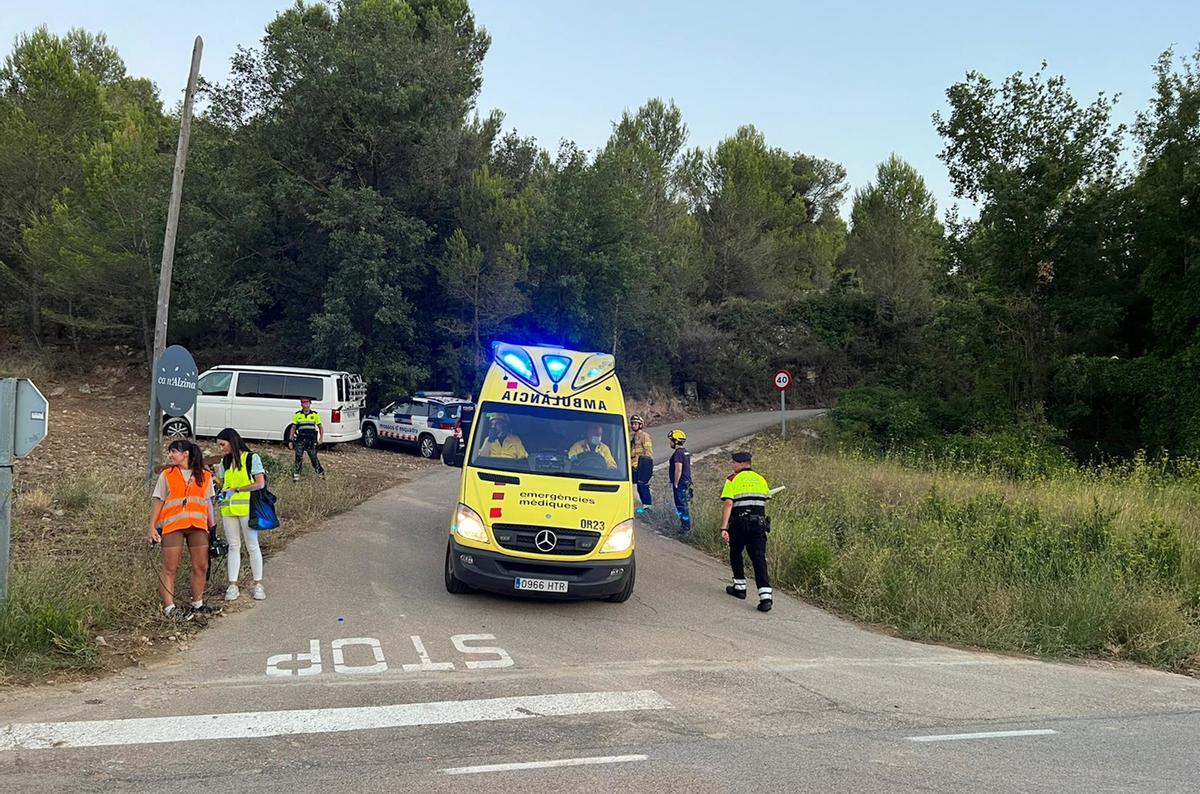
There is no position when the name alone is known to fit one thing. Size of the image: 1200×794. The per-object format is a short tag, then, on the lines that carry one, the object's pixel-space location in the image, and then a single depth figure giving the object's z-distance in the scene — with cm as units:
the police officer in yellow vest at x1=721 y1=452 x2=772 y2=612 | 888
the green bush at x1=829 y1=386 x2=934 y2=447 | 2970
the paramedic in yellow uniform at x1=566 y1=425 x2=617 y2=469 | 868
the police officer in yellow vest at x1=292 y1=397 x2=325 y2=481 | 1579
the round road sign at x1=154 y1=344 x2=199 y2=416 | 1063
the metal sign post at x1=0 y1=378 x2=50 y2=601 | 655
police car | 2239
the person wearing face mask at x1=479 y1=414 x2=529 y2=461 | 859
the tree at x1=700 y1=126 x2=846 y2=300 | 4553
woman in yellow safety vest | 794
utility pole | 1276
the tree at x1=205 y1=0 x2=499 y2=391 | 2486
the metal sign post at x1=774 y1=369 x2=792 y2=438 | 2466
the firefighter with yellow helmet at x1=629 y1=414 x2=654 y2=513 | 912
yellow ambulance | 776
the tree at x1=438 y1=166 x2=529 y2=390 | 2606
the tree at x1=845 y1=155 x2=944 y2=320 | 4422
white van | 2016
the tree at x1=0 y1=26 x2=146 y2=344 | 2914
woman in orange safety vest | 715
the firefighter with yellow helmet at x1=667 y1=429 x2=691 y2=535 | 1261
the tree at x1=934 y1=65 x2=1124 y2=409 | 2712
